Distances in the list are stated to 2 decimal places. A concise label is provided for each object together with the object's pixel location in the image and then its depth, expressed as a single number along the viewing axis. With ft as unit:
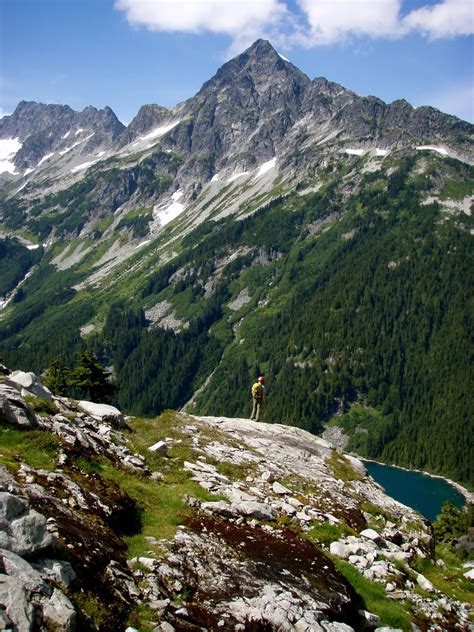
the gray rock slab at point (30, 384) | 84.17
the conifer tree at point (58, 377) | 222.48
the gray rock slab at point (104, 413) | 95.91
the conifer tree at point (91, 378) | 190.39
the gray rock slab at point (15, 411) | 63.36
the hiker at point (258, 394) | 135.64
